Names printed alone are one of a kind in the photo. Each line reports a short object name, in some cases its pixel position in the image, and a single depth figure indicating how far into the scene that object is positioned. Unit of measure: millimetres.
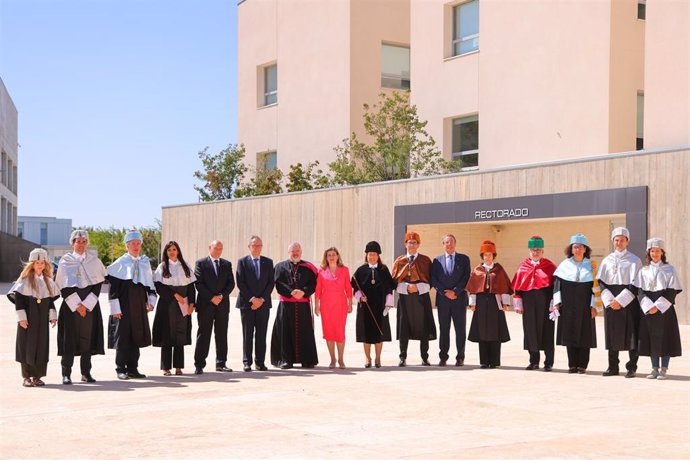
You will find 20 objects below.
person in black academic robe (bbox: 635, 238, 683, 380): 12375
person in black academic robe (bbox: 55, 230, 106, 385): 11875
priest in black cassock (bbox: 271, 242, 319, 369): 13539
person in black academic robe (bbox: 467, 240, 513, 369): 13680
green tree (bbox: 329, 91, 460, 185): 31500
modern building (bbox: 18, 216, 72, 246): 140375
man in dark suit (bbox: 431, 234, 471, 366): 13977
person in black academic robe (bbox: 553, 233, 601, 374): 13117
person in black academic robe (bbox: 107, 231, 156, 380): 12383
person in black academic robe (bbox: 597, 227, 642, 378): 12688
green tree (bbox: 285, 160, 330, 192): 36406
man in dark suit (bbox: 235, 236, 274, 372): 13344
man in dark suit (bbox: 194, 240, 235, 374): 13141
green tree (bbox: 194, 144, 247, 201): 40688
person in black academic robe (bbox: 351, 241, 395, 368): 13719
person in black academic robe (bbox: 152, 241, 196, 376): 12719
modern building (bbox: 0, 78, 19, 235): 73375
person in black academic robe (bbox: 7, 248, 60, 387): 11602
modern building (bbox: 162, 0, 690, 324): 23000
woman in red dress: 13641
